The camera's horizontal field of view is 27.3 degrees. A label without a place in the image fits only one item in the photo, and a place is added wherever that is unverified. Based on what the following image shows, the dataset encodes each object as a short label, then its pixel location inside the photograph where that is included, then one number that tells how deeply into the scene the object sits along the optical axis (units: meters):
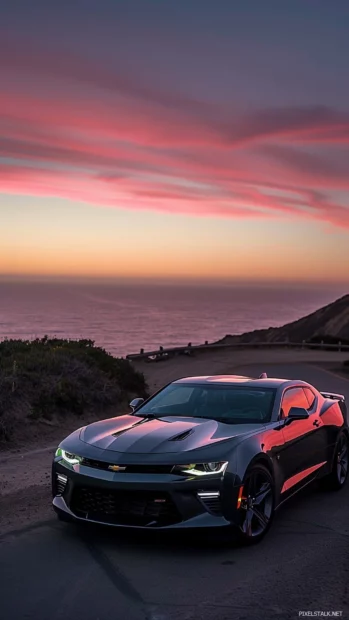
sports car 6.06
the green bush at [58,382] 12.62
